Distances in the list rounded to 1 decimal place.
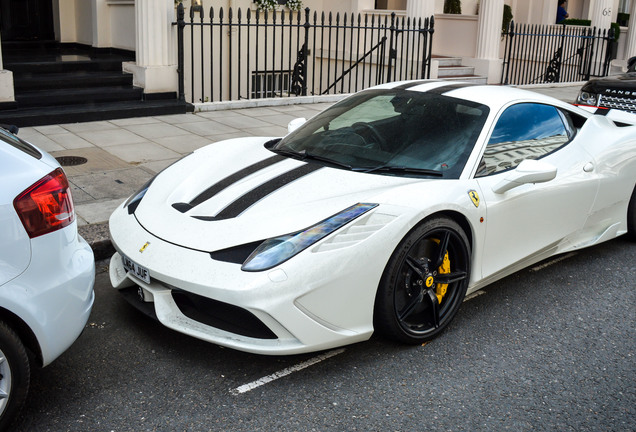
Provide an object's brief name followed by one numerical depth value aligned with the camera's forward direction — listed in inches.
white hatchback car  110.3
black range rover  384.2
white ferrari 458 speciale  135.0
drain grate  297.7
